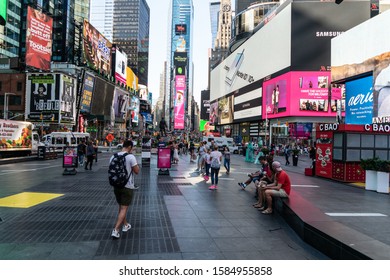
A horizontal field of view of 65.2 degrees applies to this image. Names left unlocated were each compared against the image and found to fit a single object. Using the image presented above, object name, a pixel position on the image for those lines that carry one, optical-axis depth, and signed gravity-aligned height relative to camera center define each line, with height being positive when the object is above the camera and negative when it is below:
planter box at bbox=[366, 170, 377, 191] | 12.44 -1.44
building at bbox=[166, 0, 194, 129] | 170.12 +38.61
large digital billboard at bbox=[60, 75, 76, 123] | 49.00 +6.61
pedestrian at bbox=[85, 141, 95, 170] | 17.31 -0.78
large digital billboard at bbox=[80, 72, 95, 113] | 57.54 +8.85
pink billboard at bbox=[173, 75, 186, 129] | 168.25 +21.94
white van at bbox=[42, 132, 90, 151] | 31.48 -0.11
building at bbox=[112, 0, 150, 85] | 166.62 +60.10
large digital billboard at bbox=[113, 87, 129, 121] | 79.94 +9.87
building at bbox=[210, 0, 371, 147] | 55.19 +14.98
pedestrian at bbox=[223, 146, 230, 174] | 17.03 -0.90
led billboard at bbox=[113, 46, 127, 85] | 82.56 +21.01
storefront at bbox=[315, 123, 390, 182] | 14.70 -0.09
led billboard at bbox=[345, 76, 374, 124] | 33.31 +4.99
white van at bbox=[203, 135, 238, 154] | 43.90 -0.37
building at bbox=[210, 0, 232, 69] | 184.38 +68.31
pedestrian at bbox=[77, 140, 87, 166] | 18.86 -0.80
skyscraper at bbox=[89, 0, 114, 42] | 178.75 +73.46
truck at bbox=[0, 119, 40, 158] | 23.12 -0.18
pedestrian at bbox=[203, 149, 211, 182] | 13.58 -1.00
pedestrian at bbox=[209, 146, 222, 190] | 11.84 -0.84
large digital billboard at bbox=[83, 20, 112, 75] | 58.66 +18.65
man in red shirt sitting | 8.05 -1.22
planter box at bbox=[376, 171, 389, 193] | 11.84 -1.45
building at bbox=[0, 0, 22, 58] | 66.44 +23.63
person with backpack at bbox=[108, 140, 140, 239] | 5.71 -0.71
